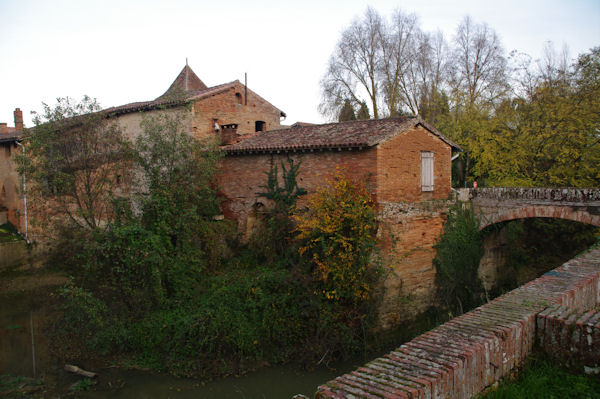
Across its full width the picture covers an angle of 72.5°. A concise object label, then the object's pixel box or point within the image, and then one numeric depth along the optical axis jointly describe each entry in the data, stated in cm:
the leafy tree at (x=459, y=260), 1405
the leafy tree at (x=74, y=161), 1327
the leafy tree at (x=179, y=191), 1312
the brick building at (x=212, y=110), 1598
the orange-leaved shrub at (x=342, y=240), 1106
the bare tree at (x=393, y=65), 2566
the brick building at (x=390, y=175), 1226
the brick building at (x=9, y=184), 2014
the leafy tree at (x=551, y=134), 1602
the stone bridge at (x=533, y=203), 1167
